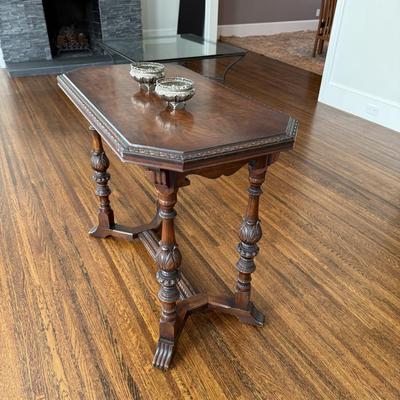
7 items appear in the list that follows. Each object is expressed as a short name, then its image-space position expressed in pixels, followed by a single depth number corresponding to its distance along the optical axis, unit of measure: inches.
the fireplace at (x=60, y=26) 181.6
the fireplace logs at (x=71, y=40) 202.8
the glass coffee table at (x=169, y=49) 134.0
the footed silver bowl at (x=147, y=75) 57.1
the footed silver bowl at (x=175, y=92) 49.8
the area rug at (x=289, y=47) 214.8
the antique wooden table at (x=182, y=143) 42.4
